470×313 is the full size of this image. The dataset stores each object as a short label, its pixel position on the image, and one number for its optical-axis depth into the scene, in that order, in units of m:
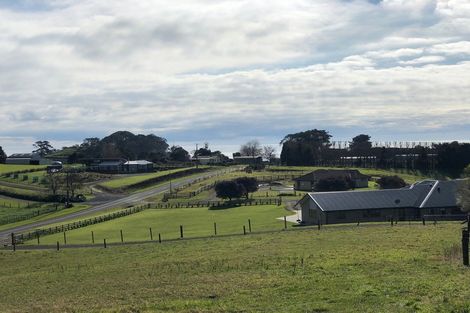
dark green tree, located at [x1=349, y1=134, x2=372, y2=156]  194.60
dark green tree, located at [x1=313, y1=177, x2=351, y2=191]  109.62
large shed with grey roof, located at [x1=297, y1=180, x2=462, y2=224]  71.12
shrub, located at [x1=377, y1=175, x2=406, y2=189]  105.11
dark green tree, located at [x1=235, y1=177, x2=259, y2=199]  102.62
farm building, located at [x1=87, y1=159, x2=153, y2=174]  172.09
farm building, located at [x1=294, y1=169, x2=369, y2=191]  121.88
